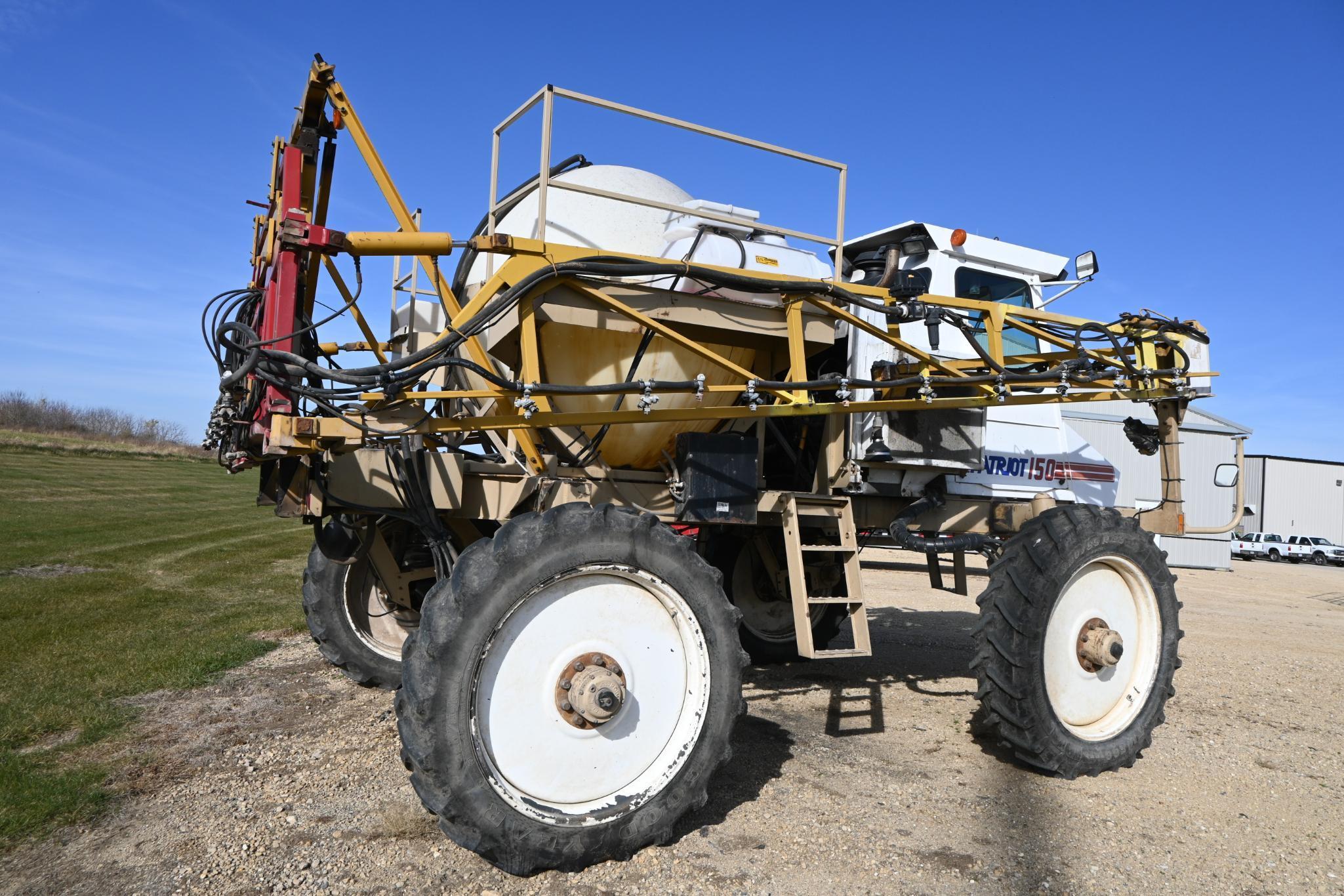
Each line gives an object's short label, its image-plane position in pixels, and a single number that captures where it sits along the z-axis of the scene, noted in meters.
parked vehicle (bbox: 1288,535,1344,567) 33.69
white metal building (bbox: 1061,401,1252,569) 24.19
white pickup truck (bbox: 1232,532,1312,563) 34.38
